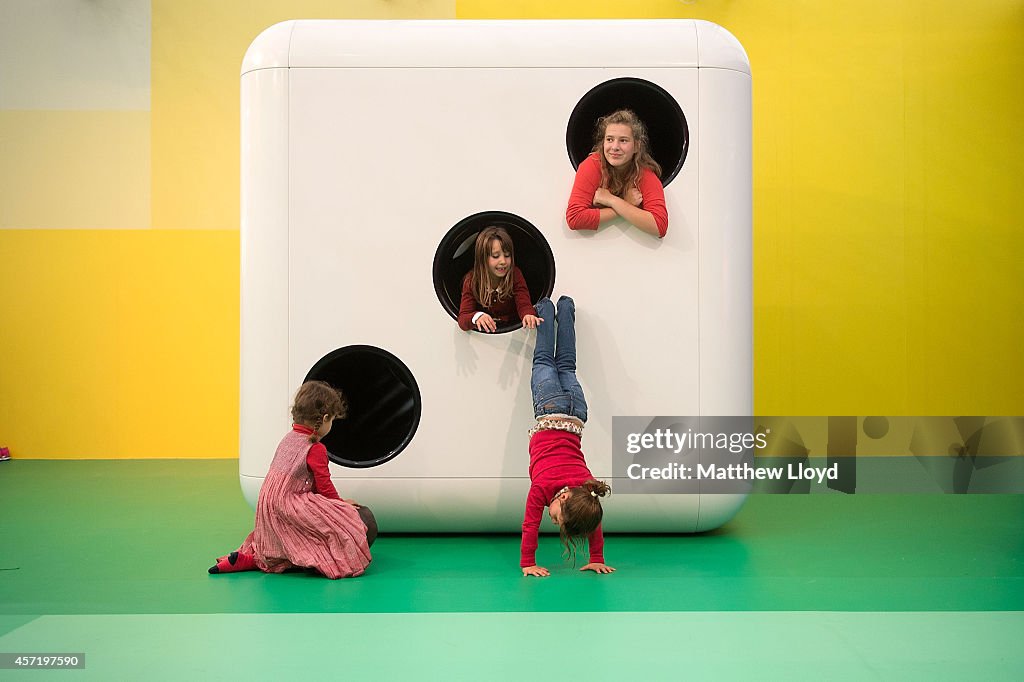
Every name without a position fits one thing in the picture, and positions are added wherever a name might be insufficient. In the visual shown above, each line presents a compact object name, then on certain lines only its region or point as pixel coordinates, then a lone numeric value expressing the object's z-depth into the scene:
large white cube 4.18
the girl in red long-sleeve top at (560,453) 3.51
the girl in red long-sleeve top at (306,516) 3.60
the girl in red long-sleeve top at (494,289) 4.12
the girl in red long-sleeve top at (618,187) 4.12
